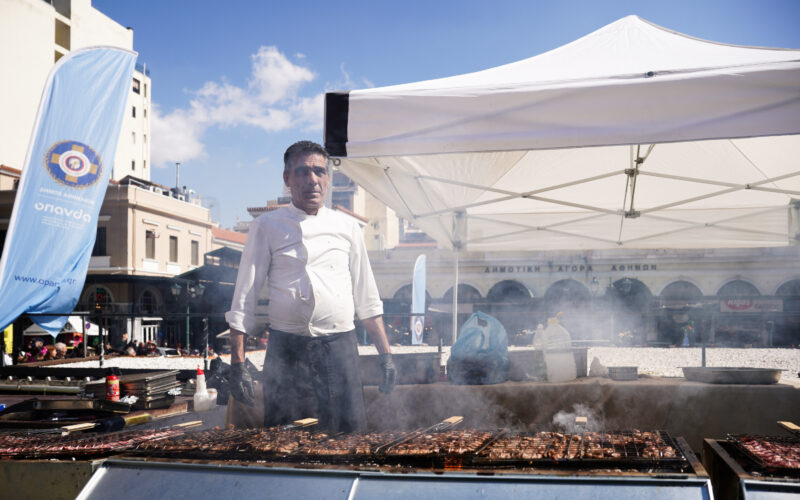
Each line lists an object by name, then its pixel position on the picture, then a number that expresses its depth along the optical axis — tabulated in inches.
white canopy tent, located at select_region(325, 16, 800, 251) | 100.0
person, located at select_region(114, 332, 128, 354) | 758.7
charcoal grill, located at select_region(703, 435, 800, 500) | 58.9
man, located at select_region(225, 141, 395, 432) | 108.0
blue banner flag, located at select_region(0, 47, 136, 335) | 244.4
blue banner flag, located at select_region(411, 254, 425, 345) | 519.8
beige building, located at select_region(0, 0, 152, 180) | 1235.2
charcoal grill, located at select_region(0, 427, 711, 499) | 62.5
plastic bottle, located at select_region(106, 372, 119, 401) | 138.4
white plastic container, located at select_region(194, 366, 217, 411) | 150.1
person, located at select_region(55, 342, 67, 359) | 606.2
